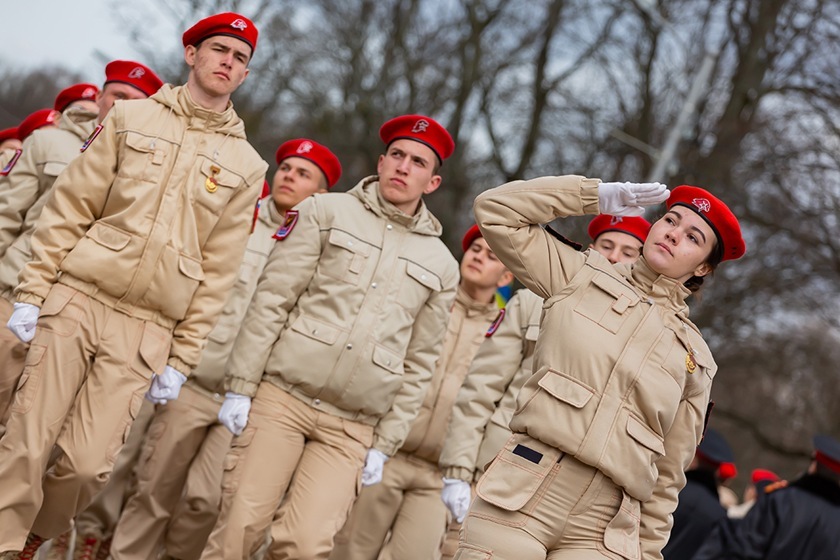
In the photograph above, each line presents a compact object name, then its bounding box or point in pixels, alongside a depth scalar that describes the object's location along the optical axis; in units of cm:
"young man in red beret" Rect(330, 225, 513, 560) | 1541
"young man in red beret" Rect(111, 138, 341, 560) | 1560
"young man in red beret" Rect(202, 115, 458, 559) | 1250
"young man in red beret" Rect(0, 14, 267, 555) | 1130
